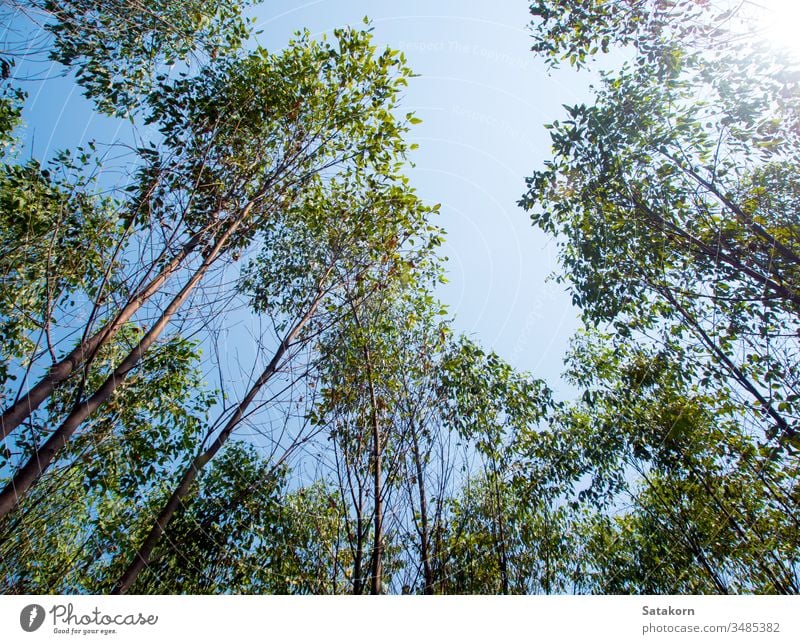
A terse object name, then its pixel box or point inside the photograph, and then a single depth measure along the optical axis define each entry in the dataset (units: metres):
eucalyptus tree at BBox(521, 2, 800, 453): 2.52
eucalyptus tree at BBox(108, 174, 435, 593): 2.85
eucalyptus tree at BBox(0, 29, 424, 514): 2.88
